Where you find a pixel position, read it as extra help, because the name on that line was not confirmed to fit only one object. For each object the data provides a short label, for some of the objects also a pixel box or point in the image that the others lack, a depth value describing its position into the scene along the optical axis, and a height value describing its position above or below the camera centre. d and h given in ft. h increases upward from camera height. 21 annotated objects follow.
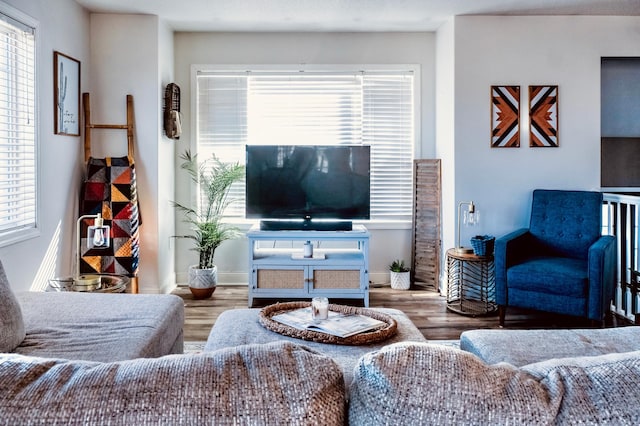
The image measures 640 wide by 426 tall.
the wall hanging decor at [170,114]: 14.97 +2.74
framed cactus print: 12.37 +2.88
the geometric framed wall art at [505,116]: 14.56 +2.62
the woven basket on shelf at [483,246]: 13.15 -1.10
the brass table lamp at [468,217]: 13.67 -0.35
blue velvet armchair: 11.21 -1.38
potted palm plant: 14.89 -0.32
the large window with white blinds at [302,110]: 16.48 +3.18
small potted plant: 16.01 -2.38
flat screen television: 14.89 +0.65
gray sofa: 5.95 -1.68
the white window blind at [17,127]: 10.42 +1.71
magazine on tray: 6.73 -1.69
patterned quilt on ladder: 13.61 -0.18
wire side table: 13.65 -2.35
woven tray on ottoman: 6.44 -1.71
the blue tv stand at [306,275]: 14.05 -2.01
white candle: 7.19 -1.53
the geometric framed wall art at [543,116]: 14.51 +2.61
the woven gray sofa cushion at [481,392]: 2.34 -0.92
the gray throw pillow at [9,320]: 5.82 -1.40
